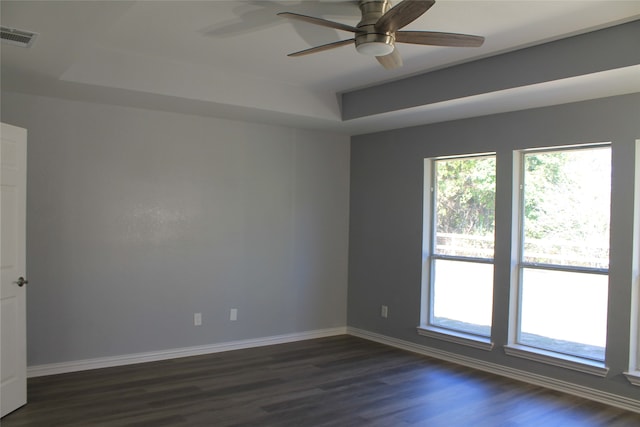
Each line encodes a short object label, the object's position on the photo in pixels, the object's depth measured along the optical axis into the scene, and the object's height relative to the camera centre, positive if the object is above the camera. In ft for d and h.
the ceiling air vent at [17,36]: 9.30 +3.01
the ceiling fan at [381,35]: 8.98 +3.12
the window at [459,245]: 16.28 -1.45
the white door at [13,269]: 11.33 -1.69
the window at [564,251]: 13.60 -1.33
